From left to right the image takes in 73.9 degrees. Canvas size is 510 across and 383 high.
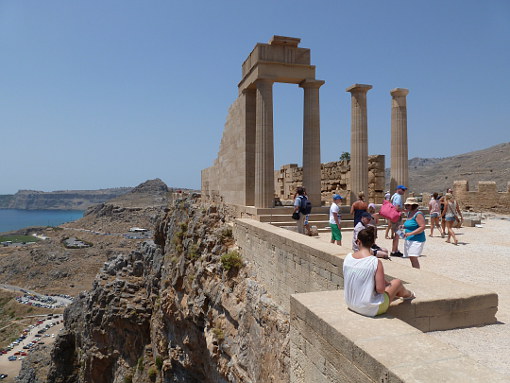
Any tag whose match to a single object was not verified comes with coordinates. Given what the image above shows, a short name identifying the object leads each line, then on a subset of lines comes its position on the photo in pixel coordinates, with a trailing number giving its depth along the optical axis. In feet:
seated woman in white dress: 12.32
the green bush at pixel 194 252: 47.34
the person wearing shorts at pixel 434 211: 37.83
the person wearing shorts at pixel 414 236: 21.90
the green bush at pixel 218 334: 34.91
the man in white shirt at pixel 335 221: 28.45
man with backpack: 32.65
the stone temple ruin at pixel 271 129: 41.06
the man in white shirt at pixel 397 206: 26.86
